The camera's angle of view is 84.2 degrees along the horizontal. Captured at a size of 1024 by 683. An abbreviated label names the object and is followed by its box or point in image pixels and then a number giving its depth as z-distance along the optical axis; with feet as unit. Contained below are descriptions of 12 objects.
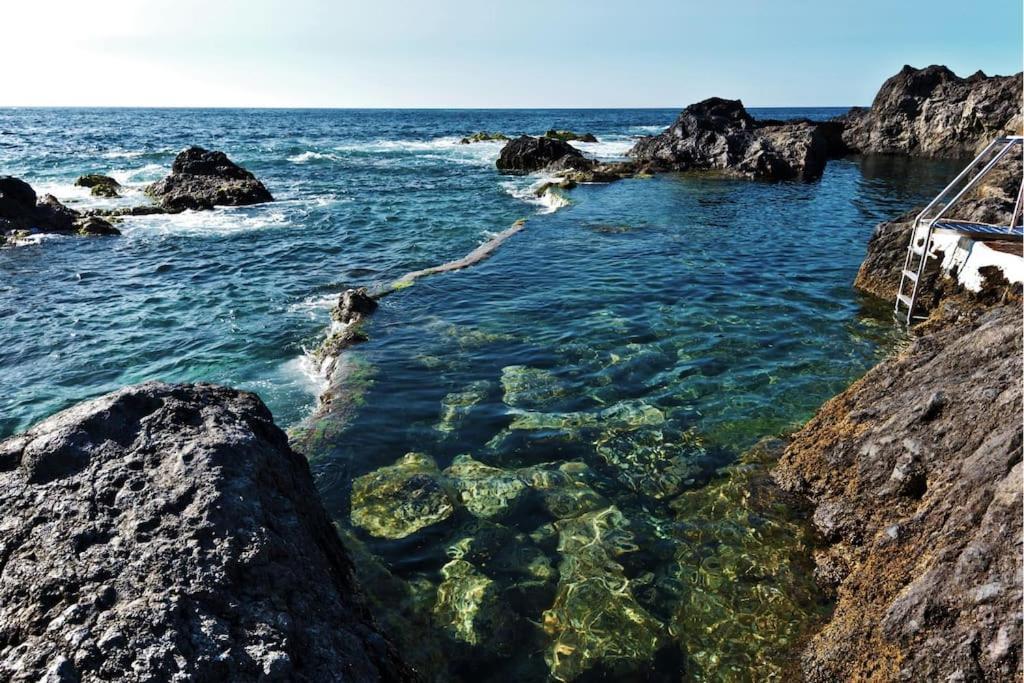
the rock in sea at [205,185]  104.99
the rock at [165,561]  10.50
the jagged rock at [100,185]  118.85
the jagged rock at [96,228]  84.07
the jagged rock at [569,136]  230.07
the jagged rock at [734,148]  134.21
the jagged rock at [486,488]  24.02
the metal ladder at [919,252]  37.73
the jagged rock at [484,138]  257.14
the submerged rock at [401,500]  23.15
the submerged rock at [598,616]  17.39
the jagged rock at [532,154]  156.15
